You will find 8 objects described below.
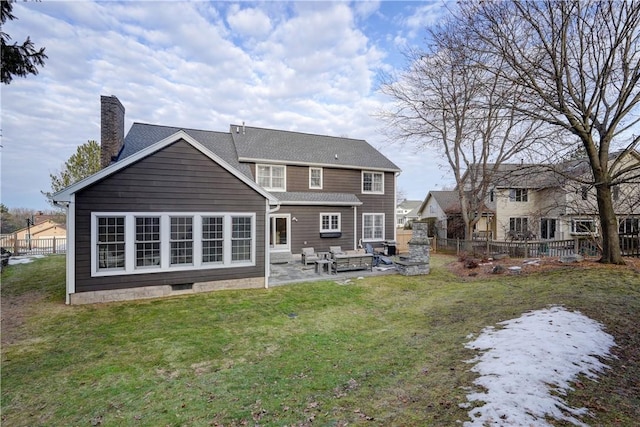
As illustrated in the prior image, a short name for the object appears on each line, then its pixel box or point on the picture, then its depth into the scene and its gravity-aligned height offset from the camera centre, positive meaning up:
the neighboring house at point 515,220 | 24.34 -0.27
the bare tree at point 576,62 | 9.45 +5.55
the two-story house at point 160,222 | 8.52 -0.08
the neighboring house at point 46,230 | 32.84 -1.18
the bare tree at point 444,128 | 17.14 +6.15
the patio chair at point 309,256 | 14.66 -1.99
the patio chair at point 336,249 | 16.26 -1.81
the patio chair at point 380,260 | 14.71 -2.21
